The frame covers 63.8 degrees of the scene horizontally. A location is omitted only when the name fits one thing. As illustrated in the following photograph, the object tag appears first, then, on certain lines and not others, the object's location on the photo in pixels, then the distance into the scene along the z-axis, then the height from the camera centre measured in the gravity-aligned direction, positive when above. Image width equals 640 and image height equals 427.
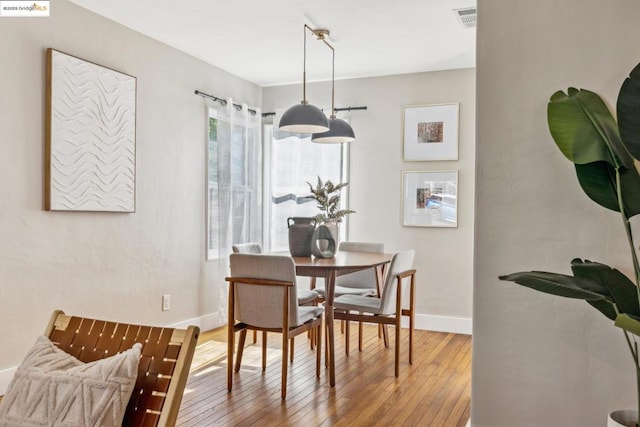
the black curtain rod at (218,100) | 4.79 +1.03
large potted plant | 1.64 +0.15
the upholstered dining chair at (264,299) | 3.12 -0.58
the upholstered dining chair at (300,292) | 3.98 -0.69
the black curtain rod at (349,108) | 5.35 +1.04
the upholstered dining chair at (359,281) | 4.36 -0.66
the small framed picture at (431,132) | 5.00 +0.75
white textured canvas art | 3.38 +0.48
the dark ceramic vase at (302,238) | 3.94 -0.24
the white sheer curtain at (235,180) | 4.99 +0.26
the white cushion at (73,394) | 1.36 -0.51
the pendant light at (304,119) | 3.57 +0.61
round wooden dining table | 3.31 -0.41
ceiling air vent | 3.54 +1.37
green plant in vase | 3.88 +0.04
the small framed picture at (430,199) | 4.99 +0.09
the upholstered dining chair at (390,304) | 3.57 -0.70
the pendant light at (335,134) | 4.17 +0.60
